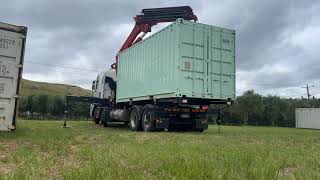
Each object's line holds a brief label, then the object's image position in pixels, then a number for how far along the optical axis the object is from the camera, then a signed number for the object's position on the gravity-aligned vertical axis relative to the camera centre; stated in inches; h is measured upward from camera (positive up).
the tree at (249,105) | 1654.7 +79.6
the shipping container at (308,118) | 1409.0 +9.5
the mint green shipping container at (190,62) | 386.4 +84.4
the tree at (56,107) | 1532.6 +21.4
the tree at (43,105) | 1586.4 +32.3
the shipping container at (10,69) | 322.3 +51.0
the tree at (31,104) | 1565.0 +35.0
